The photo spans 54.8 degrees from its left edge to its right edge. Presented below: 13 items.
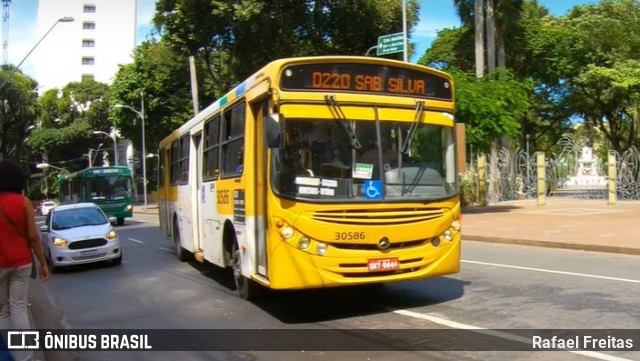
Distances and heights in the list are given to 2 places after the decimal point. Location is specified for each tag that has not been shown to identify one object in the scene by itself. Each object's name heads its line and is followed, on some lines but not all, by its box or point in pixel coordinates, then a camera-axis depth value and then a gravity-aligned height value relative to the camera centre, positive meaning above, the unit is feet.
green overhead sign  71.00 +15.89
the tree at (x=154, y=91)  140.05 +22.98
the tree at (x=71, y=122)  241.14 +26.57
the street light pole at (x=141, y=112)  147.43 +18.06
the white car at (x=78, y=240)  44.57 -3.87
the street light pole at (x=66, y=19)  69.47 +19.09
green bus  106.52 -0.44
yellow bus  23.38 +0.30
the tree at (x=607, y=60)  117.29 +23.37
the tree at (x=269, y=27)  84.69 +22.62
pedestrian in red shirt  18.20 -1.80
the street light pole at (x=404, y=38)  73.31 +16.86
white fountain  93.25 -0.09
